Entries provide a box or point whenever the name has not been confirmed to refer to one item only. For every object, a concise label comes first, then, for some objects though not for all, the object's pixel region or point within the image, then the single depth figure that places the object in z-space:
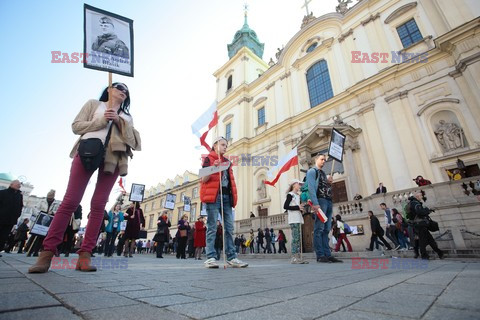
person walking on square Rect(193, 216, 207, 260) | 8.46
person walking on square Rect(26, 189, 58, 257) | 5.97
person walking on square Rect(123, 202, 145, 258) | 7.68
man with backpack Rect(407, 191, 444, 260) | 5.35
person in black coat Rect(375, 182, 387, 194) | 11.15
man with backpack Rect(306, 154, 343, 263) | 4.75
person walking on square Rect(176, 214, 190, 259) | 9.18
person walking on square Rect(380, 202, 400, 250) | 8.38
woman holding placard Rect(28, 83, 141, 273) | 2.36
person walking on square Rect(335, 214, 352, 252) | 9.41
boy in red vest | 3.76
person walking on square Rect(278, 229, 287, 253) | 13.03
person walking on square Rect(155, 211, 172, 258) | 8.60
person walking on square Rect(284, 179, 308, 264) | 5.29
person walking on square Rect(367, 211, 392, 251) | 8.46
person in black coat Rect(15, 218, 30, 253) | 9.75
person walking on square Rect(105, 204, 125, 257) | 8.27
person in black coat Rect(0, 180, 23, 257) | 4.68
